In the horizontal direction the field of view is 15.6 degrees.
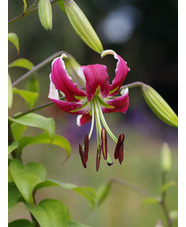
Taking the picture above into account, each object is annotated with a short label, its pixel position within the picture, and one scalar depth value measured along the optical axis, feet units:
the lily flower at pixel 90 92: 2.26
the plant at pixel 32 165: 2.32
